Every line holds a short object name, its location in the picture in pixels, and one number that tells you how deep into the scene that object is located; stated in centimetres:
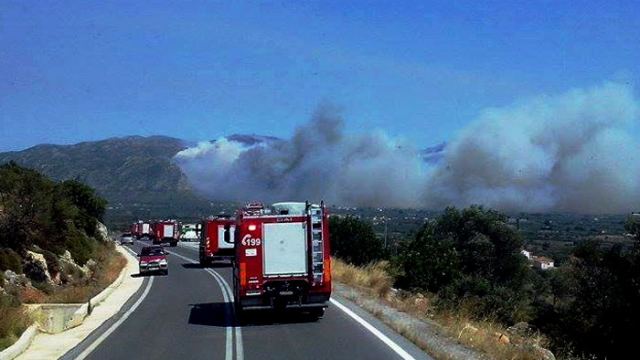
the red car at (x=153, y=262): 4522
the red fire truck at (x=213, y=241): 4800
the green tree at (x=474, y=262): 3472
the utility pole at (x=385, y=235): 5414
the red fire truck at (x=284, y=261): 1894
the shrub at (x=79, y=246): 5225
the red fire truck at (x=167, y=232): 8919
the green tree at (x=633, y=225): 3133
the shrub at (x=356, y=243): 5241
